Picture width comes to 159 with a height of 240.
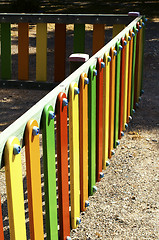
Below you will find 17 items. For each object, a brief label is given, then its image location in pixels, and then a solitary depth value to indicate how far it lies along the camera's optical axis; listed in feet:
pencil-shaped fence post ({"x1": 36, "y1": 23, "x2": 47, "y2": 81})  22.06
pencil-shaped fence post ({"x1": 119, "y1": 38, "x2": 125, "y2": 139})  16.12
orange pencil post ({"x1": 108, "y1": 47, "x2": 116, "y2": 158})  14.64
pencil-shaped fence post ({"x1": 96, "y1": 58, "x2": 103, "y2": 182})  13.14
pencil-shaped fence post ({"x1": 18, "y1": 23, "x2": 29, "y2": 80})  22.16
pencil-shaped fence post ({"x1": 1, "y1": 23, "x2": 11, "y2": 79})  22.22
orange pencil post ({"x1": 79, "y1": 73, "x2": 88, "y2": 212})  11.51
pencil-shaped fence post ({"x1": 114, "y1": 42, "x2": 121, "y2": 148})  15.49
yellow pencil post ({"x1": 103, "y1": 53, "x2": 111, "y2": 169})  13.91
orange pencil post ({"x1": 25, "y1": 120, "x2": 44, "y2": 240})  8.41
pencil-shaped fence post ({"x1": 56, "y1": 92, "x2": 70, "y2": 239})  9.95
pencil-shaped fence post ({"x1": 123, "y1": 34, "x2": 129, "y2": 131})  16.62
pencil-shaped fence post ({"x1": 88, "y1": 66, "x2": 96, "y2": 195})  12.34
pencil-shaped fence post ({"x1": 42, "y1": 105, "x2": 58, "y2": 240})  9.14
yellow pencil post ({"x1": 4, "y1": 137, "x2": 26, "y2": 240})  7.63
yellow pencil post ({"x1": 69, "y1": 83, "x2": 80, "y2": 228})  10.73
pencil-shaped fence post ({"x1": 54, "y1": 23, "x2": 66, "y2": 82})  21.88
